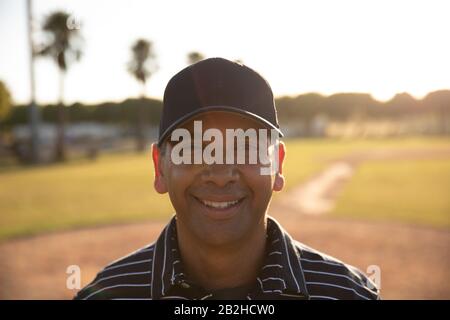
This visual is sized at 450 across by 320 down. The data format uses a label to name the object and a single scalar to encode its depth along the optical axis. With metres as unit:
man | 2.02
